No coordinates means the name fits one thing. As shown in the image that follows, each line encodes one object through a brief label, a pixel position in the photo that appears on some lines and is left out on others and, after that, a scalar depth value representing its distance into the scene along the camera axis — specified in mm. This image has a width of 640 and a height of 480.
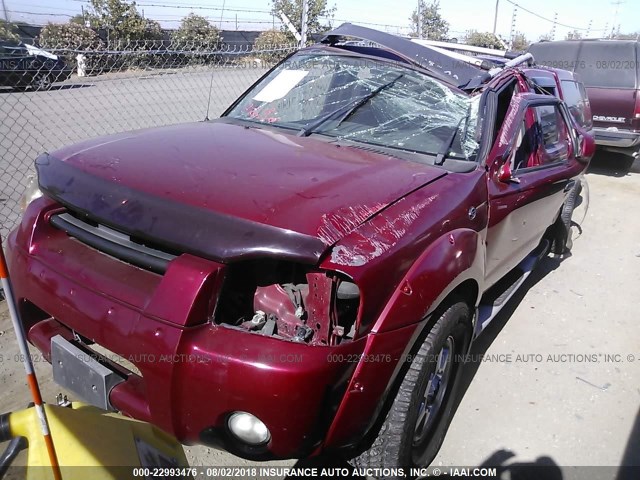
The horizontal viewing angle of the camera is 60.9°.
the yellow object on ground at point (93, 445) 1428
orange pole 1364
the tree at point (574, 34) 33175
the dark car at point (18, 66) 10349
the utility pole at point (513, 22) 17764
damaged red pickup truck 1896
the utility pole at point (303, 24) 6395
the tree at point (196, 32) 19469
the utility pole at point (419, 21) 8609
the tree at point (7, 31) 15812
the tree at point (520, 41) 28755
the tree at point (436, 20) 20670
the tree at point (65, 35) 17453
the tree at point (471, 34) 24995
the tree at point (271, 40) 15634
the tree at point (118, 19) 20250
